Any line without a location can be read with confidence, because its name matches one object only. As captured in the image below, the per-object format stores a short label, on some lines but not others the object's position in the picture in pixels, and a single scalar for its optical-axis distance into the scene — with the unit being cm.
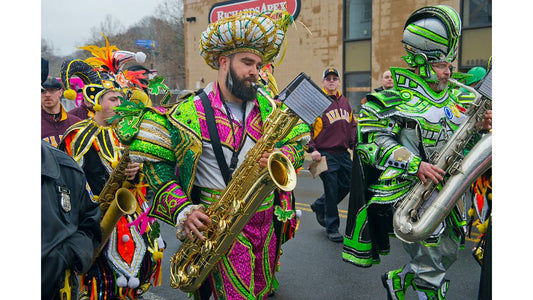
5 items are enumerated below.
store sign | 1496
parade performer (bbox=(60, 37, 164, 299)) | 371
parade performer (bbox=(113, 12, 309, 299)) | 269
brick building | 1184
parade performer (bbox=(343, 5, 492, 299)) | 329
